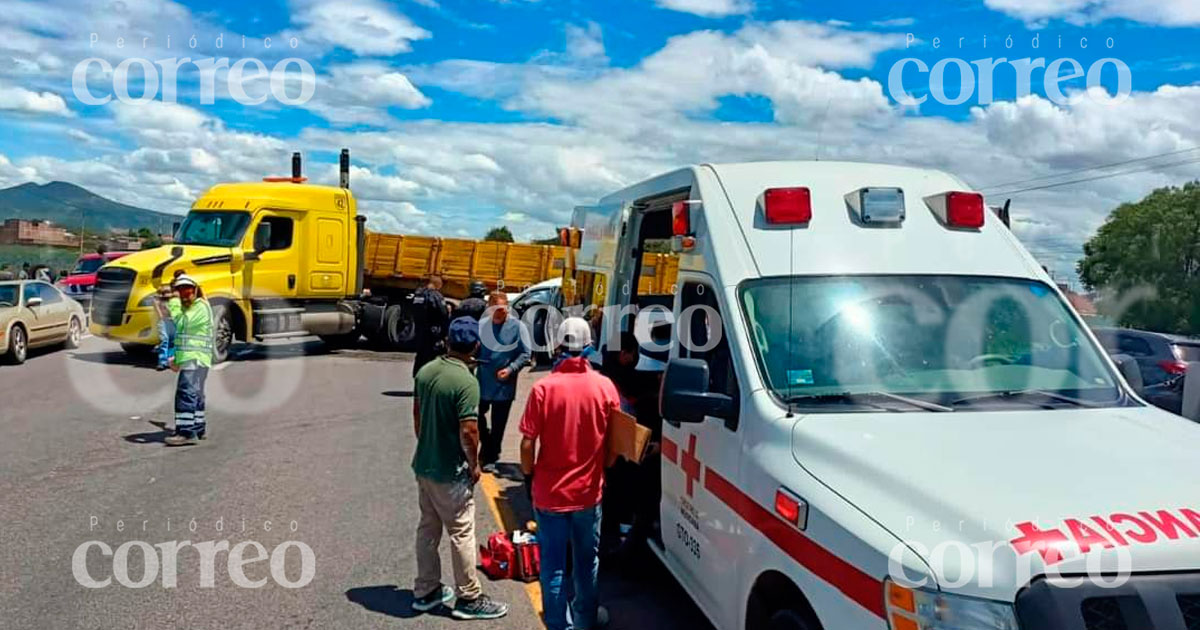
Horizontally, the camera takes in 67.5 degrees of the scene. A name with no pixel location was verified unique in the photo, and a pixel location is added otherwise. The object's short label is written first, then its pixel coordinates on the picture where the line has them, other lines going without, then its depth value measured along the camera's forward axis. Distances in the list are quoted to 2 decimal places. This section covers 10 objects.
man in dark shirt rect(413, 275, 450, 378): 10.60
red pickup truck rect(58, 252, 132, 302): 30.83
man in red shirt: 4.46
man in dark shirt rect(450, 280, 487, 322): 8.18
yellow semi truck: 16.42
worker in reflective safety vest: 9.34
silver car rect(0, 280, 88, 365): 16.14
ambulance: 2.50
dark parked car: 13.09
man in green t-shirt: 4.96
